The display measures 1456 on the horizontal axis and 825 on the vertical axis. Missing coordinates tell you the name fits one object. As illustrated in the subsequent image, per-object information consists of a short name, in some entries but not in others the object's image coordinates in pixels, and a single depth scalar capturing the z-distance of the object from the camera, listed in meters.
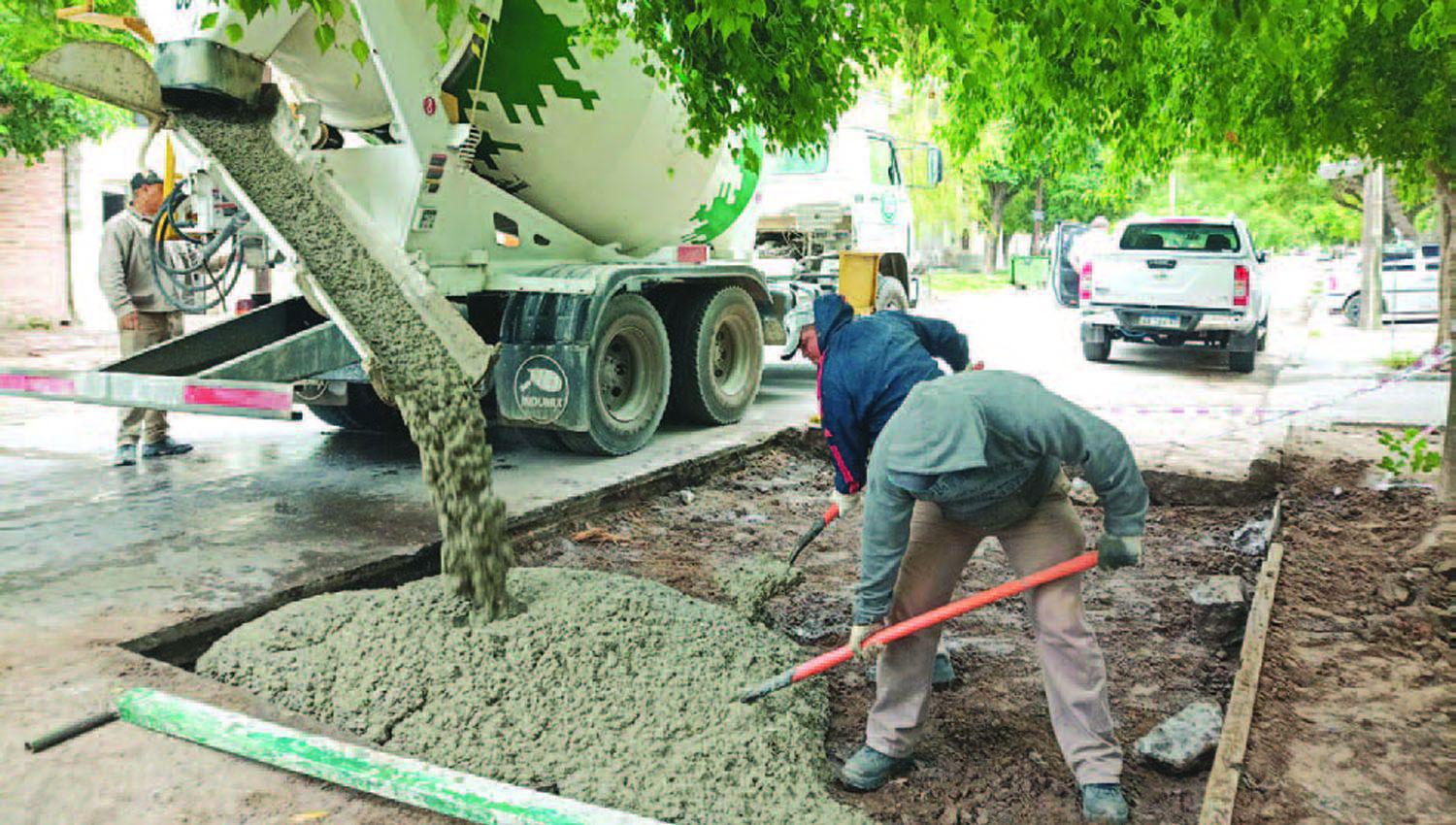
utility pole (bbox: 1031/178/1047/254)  36.33
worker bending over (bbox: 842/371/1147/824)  3.07
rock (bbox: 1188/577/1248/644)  4.65
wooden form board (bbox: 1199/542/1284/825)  2.87
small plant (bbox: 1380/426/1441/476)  6.35
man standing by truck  7.05
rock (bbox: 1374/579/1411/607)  4.66
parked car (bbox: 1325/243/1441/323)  19.69
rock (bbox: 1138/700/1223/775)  3.43
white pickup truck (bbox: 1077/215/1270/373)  13.30
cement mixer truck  5.61
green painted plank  2.69
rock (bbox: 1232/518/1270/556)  5.98
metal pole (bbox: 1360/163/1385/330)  16.98
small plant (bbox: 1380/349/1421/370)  13.62
